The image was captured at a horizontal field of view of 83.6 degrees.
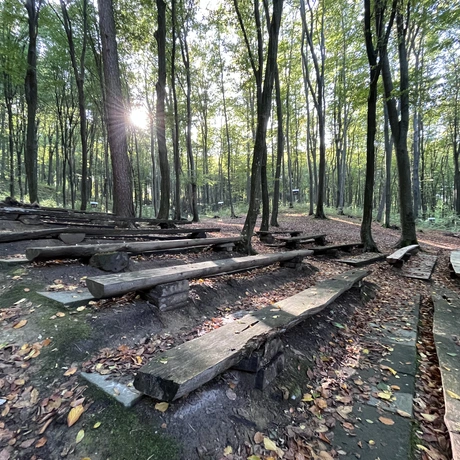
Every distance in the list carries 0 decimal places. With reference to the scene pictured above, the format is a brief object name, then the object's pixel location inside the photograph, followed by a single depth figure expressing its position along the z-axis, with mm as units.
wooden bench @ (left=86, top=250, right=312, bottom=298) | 2439
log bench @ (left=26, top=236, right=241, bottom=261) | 3340
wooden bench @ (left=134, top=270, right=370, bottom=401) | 1575
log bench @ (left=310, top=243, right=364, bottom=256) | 7224
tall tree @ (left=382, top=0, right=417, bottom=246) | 9344
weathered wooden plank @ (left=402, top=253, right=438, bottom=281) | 6375
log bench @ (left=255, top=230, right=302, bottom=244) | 9079
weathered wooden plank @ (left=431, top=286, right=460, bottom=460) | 1781
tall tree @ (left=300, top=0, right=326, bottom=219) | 13445
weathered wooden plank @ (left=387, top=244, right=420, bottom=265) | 6967
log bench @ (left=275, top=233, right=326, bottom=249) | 7604
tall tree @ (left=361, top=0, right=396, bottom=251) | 7867
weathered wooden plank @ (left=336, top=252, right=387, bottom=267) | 6637
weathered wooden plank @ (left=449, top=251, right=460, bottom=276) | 5807
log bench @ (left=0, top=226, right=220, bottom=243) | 4188
